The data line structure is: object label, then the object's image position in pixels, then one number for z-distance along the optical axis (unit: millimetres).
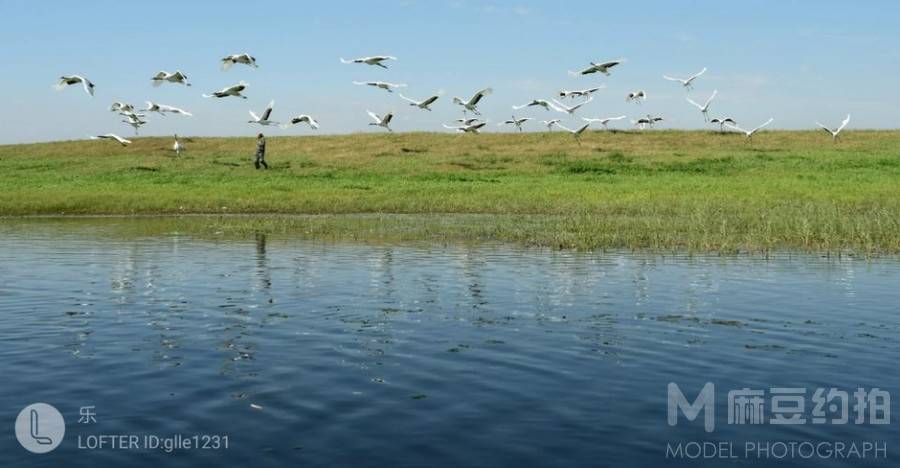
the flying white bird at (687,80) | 37688
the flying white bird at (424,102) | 31138
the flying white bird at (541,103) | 33750
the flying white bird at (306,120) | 31789
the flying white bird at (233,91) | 28297
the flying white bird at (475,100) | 29397
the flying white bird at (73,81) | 27412
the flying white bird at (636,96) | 45781
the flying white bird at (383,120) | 33188
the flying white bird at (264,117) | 34625
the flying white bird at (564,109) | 34156
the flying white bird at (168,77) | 27844
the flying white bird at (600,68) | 29125
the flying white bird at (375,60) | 28225
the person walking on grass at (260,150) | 54262
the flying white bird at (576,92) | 37719
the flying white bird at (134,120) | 44081
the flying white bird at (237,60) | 27938
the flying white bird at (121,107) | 39438
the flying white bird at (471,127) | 44562
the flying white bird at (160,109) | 32406
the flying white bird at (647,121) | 66288
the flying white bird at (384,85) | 30219
